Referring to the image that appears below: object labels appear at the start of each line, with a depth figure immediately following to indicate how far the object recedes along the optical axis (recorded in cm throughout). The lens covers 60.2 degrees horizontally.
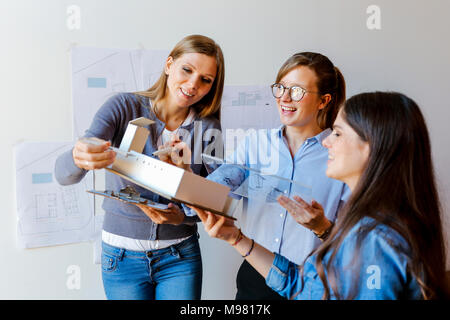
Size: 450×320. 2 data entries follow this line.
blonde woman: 130
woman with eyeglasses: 134
